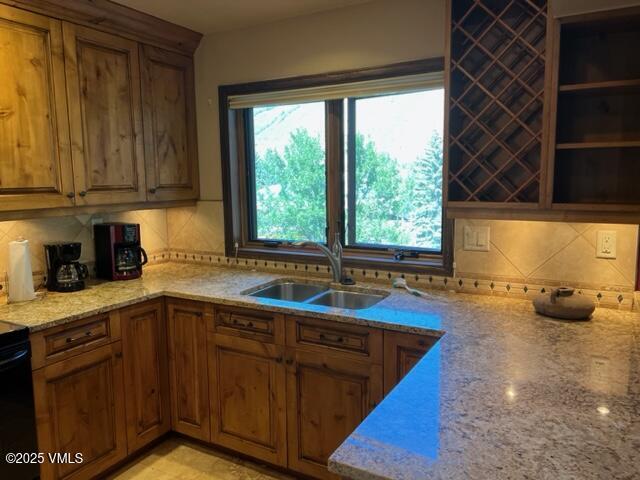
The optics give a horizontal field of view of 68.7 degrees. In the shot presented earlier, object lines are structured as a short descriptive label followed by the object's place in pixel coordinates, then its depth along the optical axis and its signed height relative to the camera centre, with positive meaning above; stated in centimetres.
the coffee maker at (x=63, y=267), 253 -33
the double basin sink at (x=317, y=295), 257 -53
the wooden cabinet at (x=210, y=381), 211 -88
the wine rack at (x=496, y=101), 195 +43
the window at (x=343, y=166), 256 +22
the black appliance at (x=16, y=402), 188 -81
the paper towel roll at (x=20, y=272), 230 -32
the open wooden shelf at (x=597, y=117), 186 +33
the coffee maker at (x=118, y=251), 280 -27
